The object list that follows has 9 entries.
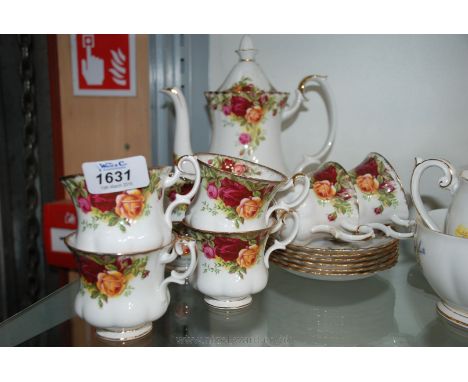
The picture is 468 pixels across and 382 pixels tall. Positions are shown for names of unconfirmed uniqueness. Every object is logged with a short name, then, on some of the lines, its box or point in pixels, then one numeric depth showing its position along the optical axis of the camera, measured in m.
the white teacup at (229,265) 0.81
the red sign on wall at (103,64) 1.23
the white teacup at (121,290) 0.71
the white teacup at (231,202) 0.79
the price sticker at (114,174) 0.69
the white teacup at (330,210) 0.93
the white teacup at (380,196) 0.98
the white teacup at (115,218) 0.71
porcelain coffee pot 1.00
